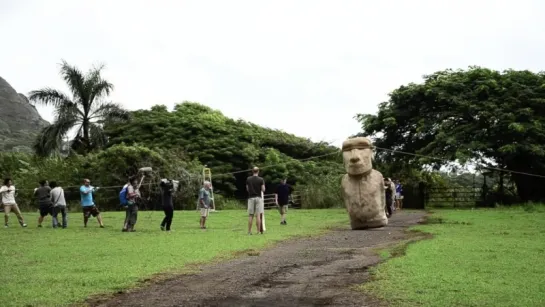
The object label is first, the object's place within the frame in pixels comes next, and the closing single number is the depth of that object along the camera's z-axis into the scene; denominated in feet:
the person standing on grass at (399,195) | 106.22
